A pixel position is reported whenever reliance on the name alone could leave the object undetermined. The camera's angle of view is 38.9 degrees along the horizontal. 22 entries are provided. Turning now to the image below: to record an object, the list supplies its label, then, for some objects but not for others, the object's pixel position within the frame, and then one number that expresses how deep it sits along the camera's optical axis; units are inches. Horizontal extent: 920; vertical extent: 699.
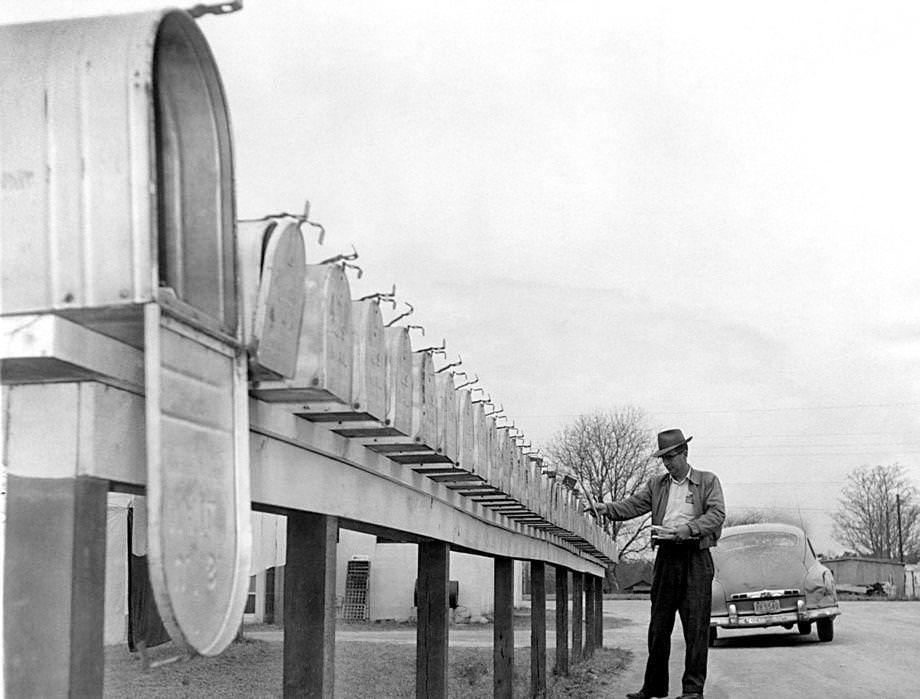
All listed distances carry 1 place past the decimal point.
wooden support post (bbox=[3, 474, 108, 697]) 114.3
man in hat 325.4
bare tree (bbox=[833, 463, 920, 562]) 4220.0
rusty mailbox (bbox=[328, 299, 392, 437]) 178.5
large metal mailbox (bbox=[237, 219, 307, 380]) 142.8
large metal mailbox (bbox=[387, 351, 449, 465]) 217.5
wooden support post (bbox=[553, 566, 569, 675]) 583.5
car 743.1
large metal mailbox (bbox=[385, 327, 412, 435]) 198.8
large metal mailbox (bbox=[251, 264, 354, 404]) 158.7
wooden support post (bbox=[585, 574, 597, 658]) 753.8
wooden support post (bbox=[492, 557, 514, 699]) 394.3
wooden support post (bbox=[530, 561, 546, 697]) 479.5
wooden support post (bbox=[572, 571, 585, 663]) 666.2
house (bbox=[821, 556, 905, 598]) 3026.6
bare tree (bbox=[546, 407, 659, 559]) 3171.8
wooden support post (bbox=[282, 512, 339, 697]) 189.9
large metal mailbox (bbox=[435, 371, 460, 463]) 239.4
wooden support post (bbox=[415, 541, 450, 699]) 289.3
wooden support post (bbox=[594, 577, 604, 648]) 836.6
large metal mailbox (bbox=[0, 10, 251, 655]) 114.1
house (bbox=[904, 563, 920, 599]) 2741.9
